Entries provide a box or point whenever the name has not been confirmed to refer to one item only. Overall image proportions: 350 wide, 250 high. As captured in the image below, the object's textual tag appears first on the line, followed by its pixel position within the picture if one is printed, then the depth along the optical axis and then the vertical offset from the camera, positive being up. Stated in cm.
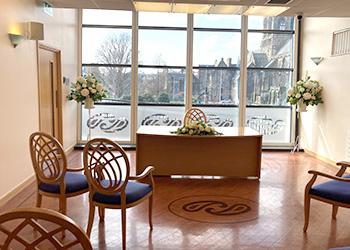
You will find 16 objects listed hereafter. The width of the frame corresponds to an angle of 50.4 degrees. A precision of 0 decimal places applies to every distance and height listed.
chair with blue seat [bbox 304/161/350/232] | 348 -95
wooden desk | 577 -100
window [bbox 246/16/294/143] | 861 +39
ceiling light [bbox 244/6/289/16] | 568 +128
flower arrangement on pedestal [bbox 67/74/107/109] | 730 -5
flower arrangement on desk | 563 -60
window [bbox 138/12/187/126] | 853 +50
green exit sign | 579 +129
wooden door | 590 -5
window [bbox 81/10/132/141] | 847 +57
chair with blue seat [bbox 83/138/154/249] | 323 -86
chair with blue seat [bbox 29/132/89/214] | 340 -84
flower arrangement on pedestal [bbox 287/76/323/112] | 738 -3
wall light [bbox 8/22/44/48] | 470 +73
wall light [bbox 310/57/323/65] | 740 +65
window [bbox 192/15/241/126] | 855 +56
